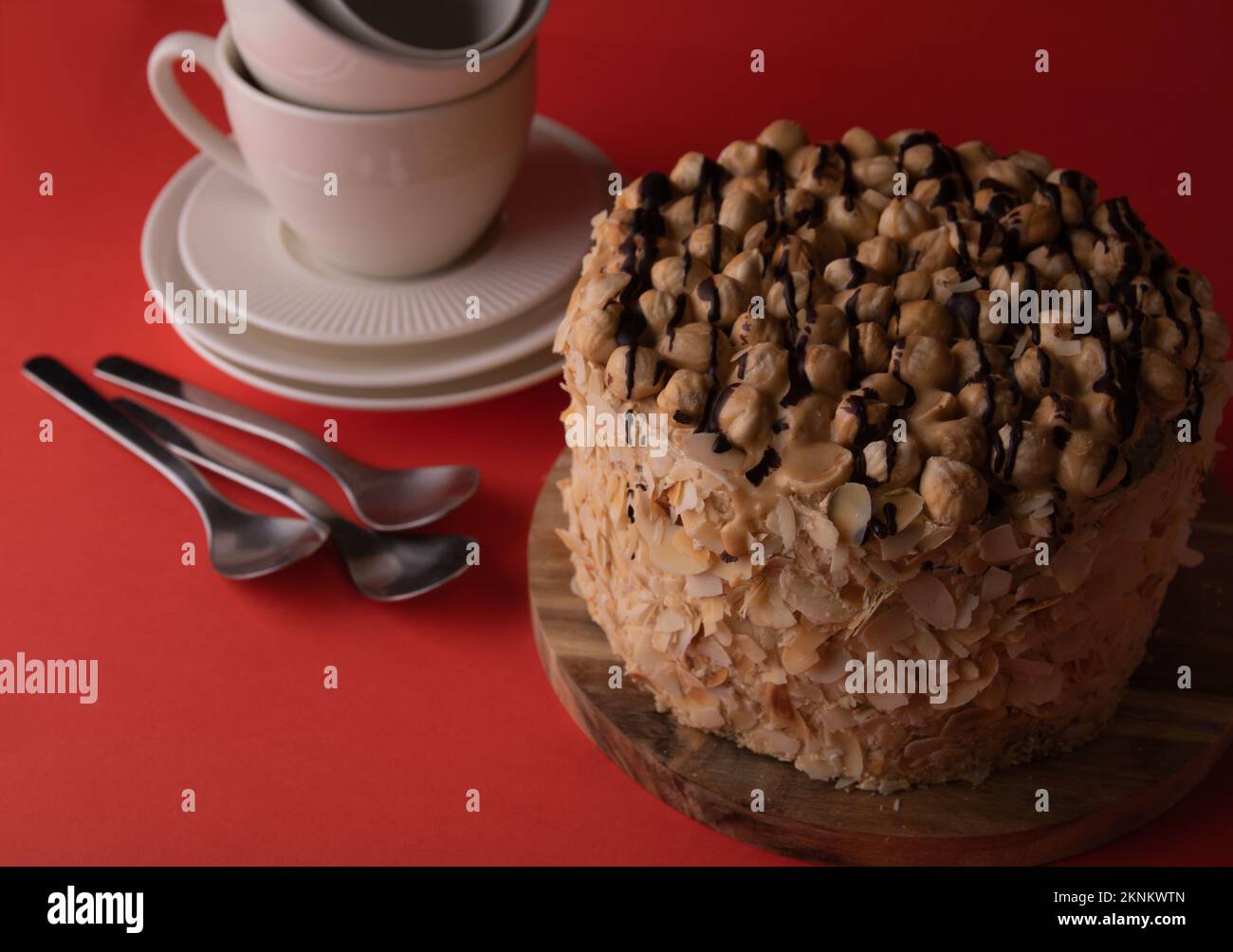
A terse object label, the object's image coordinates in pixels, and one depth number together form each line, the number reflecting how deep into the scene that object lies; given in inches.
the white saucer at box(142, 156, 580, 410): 24.1
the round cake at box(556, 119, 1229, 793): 18.4
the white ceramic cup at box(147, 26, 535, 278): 23.7
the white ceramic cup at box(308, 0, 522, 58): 25.3
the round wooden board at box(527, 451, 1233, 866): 19.7
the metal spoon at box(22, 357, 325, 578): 22.9
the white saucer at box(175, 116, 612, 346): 24.5
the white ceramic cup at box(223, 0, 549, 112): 22.9
